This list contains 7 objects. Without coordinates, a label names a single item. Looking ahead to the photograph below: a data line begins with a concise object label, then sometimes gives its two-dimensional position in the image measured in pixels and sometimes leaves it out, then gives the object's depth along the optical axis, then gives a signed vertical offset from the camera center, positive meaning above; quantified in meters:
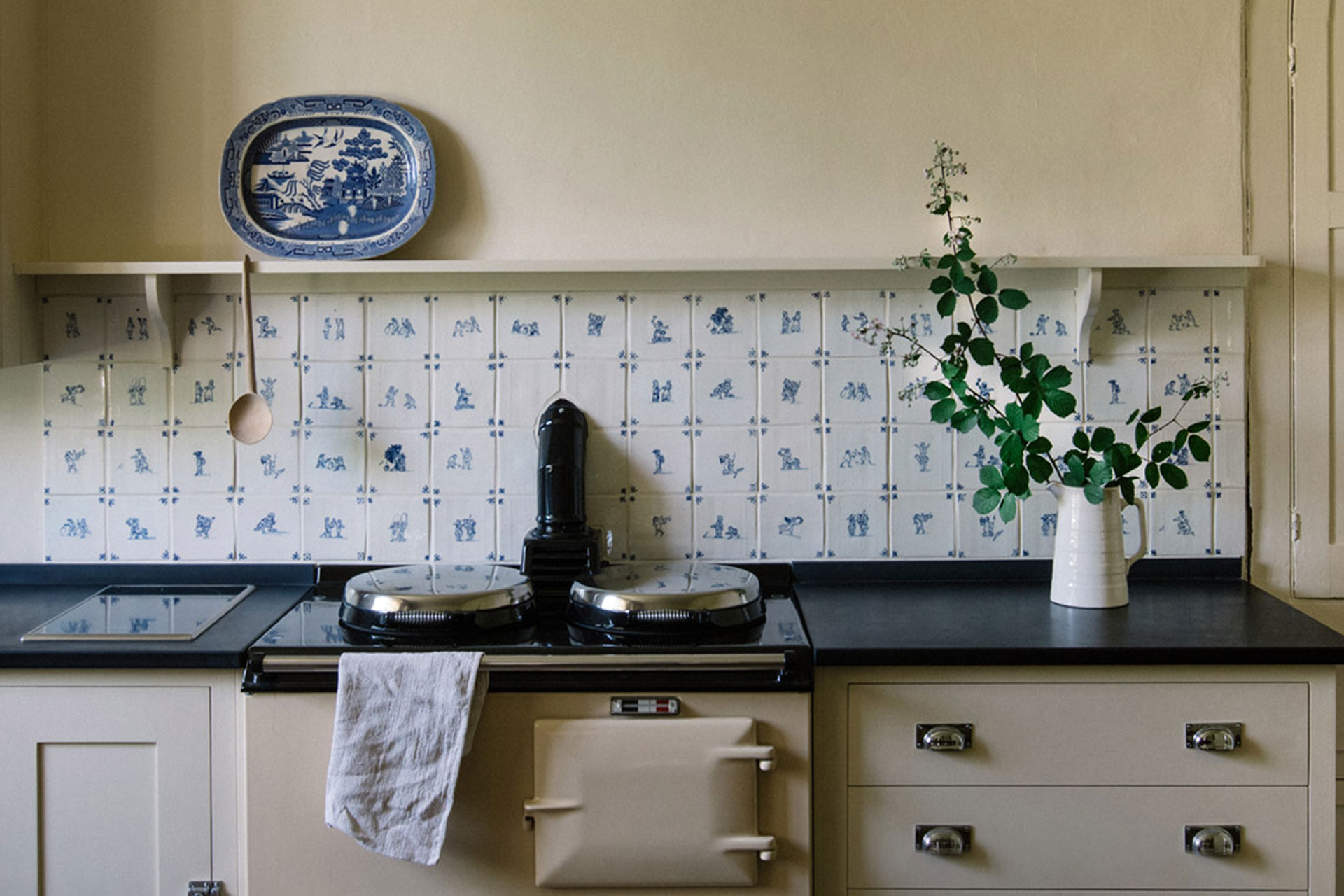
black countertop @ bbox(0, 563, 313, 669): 1.73 -0.29
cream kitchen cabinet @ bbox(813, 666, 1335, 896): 1.73 -0.49
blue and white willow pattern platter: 2.12 +0.46
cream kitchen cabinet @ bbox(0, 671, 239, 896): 1.75 -0.51
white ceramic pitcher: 1.95 -0.20
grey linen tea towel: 1.64 -0.45
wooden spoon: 2.14 +0.03
